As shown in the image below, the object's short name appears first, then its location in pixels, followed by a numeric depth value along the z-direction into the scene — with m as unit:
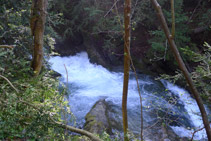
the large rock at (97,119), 5.19
